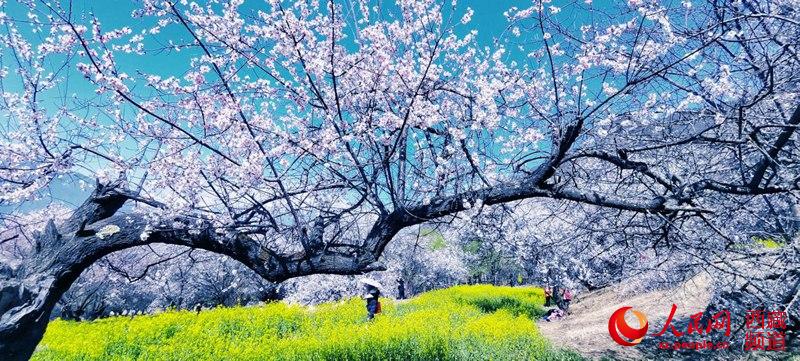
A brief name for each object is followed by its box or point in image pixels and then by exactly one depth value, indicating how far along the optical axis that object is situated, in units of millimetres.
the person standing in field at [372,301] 12805
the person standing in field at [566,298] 17844
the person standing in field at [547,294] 21516
